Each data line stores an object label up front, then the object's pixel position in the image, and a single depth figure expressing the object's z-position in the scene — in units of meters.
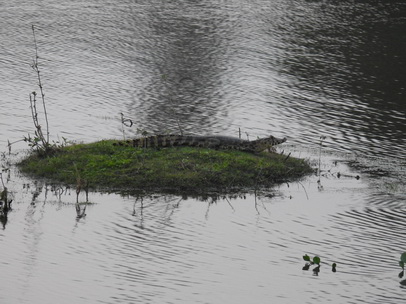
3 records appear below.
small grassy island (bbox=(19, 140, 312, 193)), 24.45
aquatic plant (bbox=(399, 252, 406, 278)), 19.42
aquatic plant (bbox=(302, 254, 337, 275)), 19.77
